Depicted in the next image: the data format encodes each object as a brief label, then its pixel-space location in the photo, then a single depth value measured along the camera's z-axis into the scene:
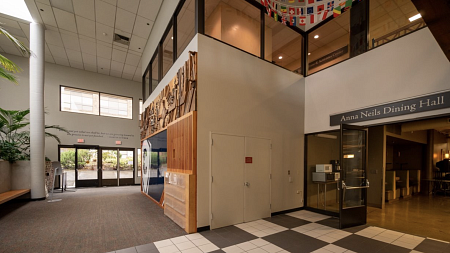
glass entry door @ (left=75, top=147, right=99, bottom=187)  10.52
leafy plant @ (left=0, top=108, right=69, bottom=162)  6.85
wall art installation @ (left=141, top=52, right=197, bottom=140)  4.24
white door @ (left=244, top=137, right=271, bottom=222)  4.68
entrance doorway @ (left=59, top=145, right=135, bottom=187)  10.32
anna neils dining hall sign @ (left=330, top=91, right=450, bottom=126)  3.64
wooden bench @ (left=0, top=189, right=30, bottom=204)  5.43
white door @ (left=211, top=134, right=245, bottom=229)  4.22
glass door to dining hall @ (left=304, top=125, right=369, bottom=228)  4.52
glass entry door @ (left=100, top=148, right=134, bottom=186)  11.15
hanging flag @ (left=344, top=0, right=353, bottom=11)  2.66
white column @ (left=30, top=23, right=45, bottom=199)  7.11
